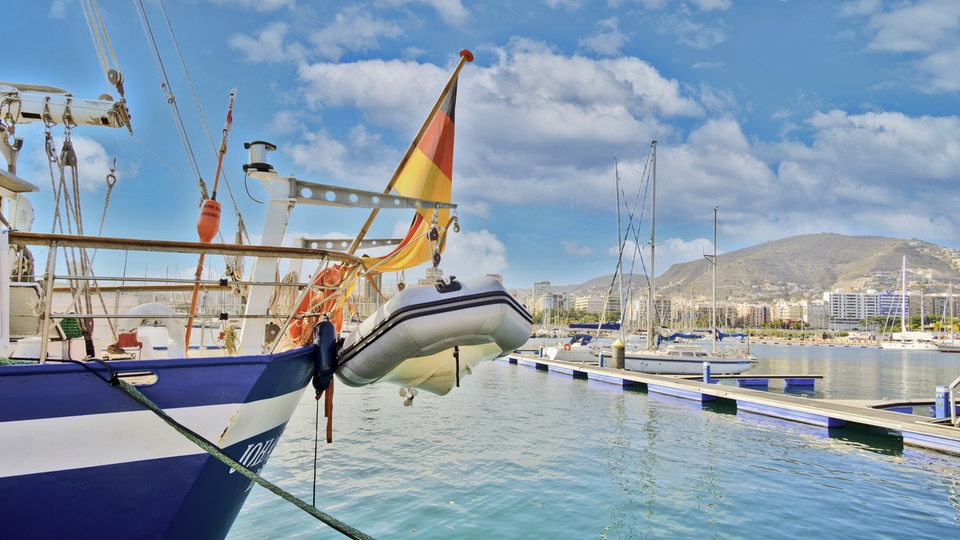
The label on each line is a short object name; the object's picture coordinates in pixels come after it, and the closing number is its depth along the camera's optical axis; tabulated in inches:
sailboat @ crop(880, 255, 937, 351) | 3543.3
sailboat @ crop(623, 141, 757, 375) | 1269.7
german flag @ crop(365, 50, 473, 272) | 279.6
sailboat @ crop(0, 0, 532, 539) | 156.3
